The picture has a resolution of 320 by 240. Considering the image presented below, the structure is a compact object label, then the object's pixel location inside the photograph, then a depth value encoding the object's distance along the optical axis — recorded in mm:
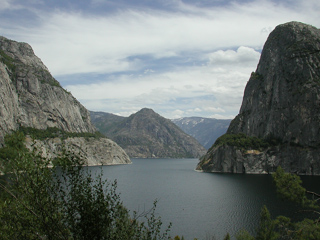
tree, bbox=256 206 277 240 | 31641
